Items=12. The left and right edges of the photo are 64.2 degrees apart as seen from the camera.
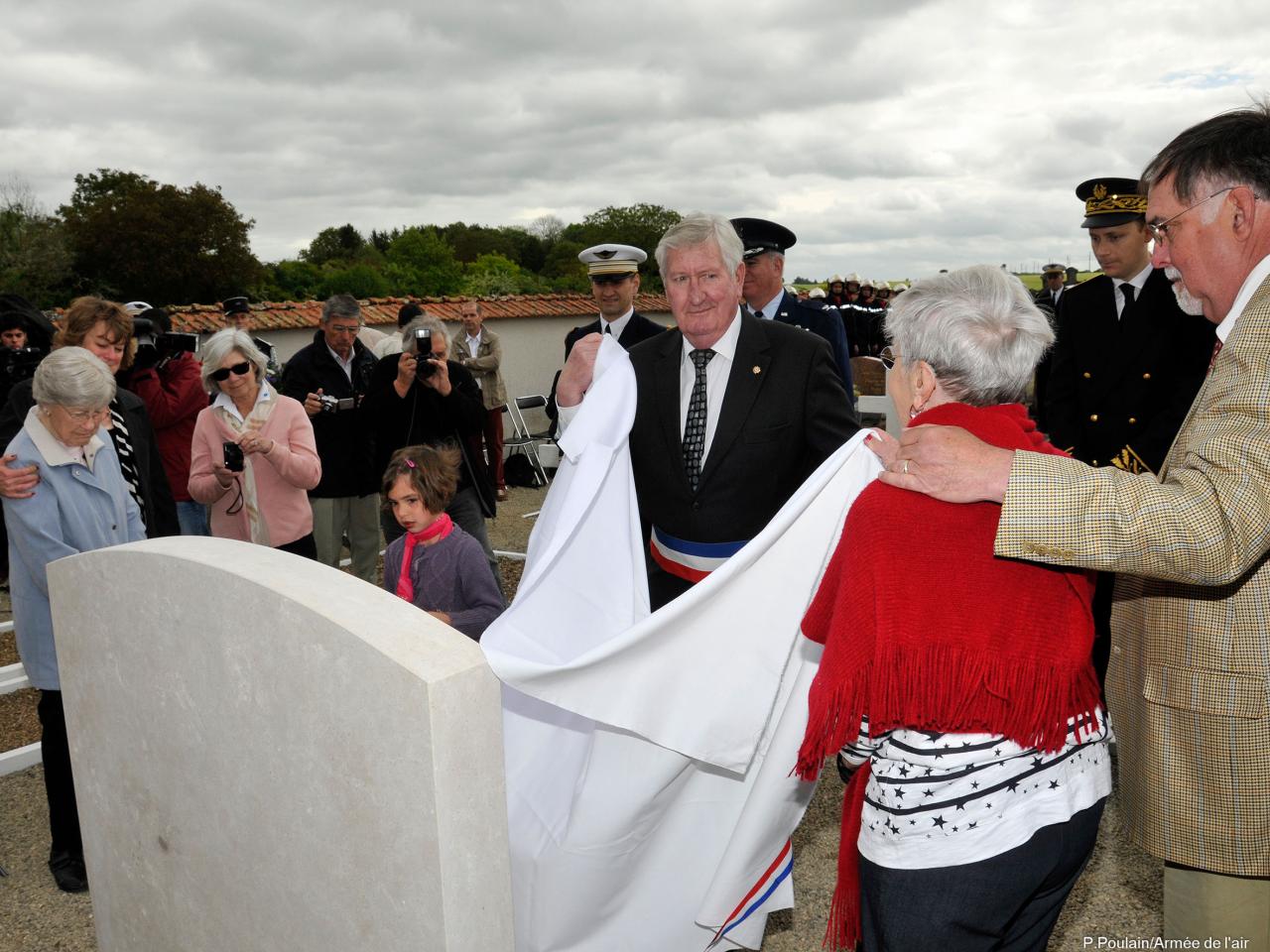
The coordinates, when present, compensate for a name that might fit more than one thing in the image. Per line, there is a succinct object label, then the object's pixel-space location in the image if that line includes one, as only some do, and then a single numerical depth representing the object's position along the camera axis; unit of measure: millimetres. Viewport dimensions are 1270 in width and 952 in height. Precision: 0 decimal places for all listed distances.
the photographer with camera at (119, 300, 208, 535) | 5863
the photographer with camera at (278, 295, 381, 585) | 6004
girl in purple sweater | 3859
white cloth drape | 2012
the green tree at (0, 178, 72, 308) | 31391
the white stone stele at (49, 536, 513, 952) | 1694
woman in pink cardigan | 4938
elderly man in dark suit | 3215
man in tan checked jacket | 1515
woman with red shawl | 1604
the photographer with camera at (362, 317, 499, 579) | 5582
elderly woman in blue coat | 3412
